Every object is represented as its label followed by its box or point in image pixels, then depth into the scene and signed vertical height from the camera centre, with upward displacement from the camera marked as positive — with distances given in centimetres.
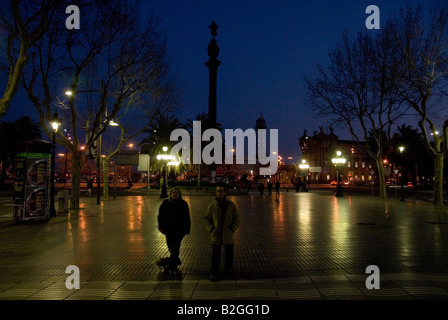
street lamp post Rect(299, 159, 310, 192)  6336 +170
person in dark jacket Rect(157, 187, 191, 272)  694 -87
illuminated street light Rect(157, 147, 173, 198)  3031 -100
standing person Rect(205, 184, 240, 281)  672 -82
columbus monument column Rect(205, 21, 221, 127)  5942 +1756
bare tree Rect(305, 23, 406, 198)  2511 +659
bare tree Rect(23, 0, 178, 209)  1733 +557
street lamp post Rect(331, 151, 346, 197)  3882 +200
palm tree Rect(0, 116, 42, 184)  5128 +644
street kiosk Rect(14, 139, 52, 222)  1466 -21
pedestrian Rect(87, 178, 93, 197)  3478 -82
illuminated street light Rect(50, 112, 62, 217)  1696 +70
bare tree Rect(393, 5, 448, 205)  2248 +587
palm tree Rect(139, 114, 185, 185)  5372 +657
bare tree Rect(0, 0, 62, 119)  1248 +512
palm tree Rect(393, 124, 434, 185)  6838 +457
